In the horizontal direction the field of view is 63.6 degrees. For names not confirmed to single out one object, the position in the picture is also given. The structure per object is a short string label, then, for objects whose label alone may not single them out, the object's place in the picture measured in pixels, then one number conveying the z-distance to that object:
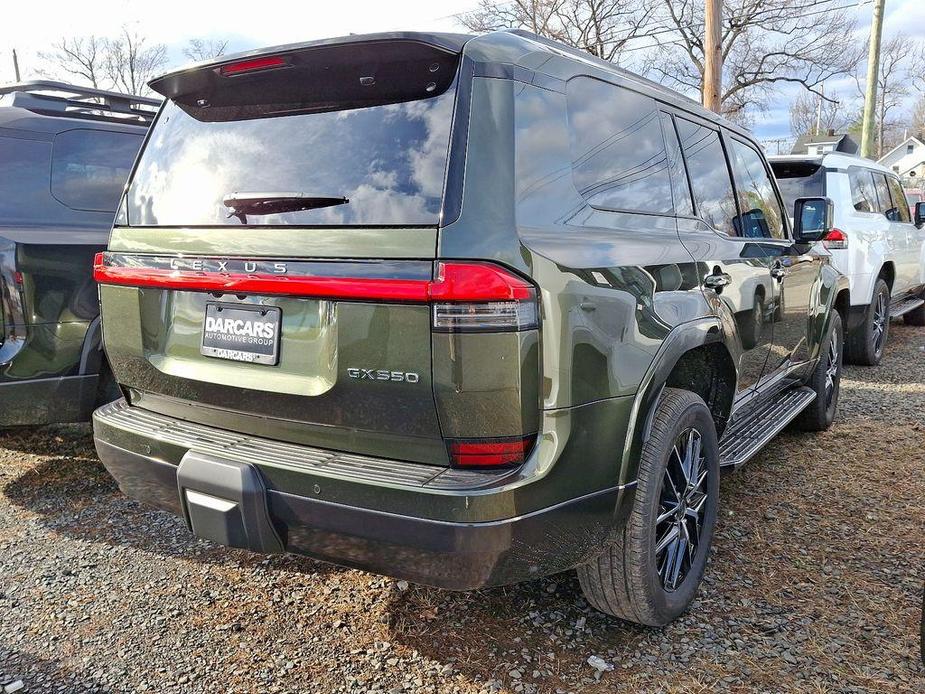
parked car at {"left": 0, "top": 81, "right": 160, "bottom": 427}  3.65
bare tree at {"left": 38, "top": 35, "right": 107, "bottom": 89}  44.28
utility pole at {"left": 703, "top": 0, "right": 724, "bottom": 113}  11.38
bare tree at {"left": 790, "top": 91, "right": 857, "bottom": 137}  59.76
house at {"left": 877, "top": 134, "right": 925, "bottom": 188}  73.69
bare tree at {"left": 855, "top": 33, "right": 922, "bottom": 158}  51.16
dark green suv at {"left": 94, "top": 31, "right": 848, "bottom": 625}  1.95
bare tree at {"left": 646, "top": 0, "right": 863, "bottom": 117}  28.05
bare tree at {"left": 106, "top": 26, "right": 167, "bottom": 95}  45.28
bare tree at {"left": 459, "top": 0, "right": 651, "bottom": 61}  30.78
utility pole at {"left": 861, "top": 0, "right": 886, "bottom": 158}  15.69
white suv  6.50
